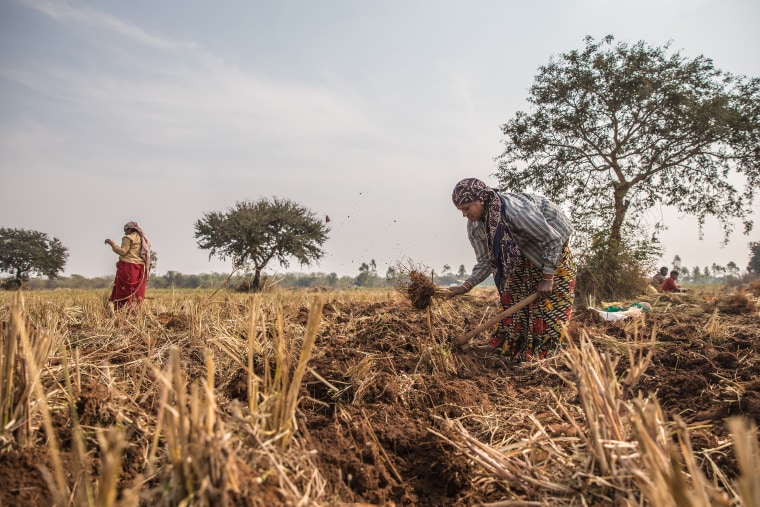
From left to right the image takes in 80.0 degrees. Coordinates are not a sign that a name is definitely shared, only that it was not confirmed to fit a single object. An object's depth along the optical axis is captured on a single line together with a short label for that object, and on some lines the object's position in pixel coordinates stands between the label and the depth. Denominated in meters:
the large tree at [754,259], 54.06
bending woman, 3.74
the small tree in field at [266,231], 29.62
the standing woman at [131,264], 6.87
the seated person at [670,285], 12.23
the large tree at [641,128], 16.52
